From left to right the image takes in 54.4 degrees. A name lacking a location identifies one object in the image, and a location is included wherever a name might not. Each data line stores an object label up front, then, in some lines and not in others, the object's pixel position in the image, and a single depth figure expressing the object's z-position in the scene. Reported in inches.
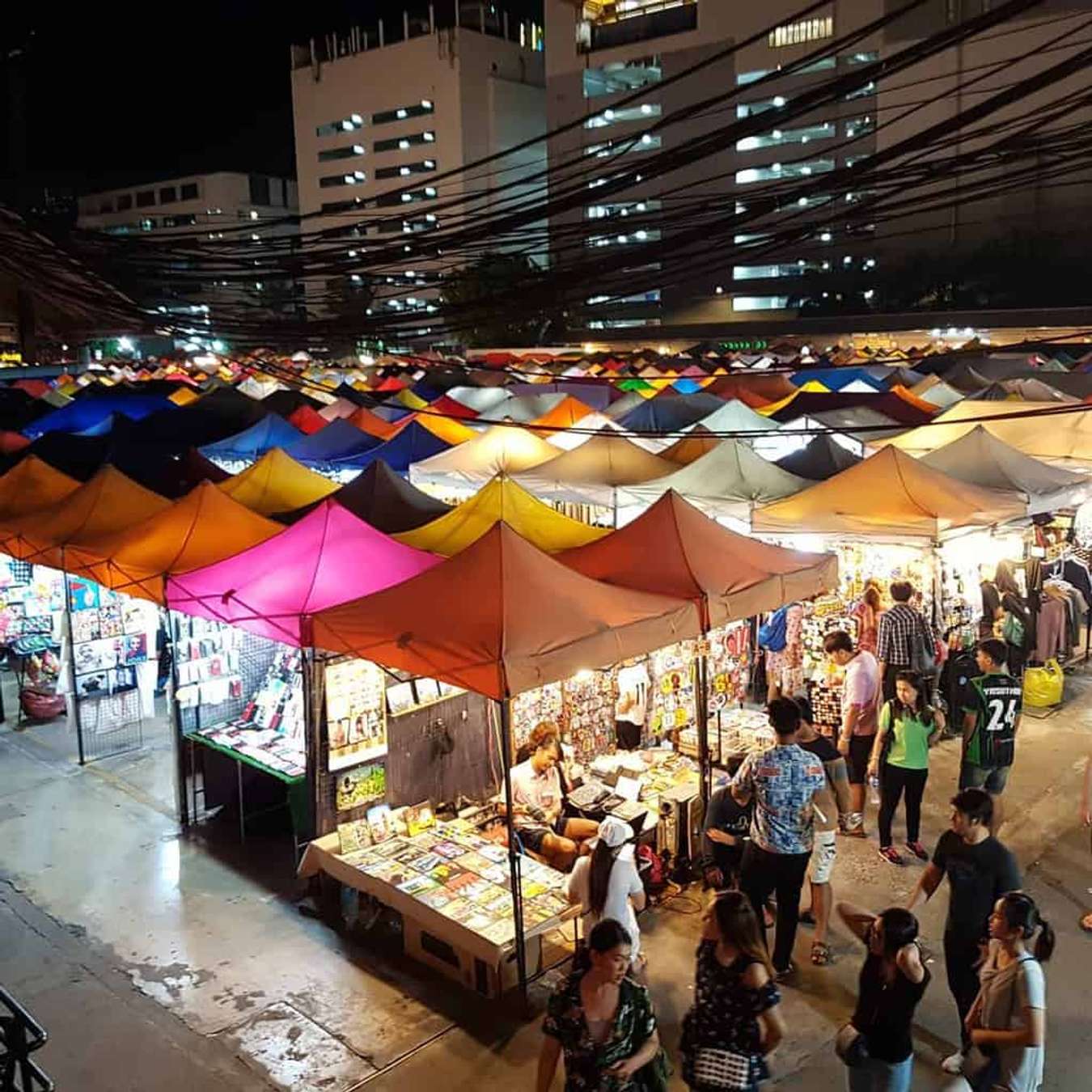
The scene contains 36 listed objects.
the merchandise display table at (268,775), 297.1
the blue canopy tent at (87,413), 605.9
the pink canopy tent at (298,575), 282.5
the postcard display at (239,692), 322.7
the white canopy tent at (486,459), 471.8
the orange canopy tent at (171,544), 320.2
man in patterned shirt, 221.1
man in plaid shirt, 328.8
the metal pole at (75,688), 373.7
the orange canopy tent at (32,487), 407.8
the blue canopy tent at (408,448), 502.3
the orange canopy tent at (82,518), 358.6
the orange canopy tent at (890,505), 351.6
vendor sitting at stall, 278.2
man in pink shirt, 305.4
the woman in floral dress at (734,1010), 153.8
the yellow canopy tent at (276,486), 406.0
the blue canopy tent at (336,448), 511.5
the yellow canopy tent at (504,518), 340.8
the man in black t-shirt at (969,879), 192.9
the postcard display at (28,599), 445.4
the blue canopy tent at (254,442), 544.7
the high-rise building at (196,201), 3454.7
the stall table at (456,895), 236.5
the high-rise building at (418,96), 3189.0
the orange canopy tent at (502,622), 231.9
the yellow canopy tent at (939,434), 478.9
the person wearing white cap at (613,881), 216.5
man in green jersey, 261.3
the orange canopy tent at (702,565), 280.7
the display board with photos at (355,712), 285.7
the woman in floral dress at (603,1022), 149.8
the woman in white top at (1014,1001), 163.9
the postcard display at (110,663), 389.4
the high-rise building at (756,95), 1898.4
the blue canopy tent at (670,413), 568.4
